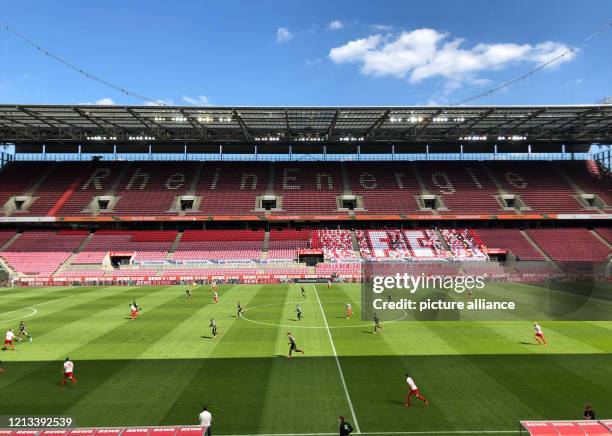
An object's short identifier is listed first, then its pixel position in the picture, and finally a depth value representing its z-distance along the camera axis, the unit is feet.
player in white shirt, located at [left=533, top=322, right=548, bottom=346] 72.28
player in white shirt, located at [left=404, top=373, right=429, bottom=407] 47.96
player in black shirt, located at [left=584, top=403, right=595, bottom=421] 41.11
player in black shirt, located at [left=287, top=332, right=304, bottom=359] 66.59
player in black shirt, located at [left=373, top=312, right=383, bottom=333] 83.92
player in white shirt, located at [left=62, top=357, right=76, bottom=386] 54.54
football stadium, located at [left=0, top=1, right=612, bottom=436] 49.75
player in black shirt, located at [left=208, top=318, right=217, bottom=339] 79.25
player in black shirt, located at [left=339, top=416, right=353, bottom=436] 39.17
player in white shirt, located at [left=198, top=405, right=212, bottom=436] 41.03
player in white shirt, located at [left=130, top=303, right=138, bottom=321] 96.12
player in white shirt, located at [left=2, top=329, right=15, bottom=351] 71.67
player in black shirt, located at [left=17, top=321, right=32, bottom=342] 78.74
